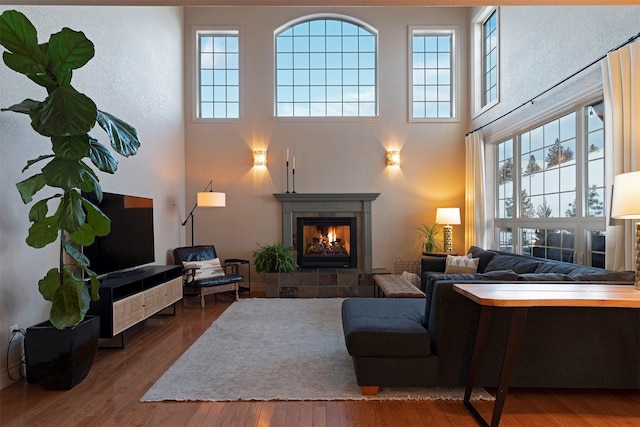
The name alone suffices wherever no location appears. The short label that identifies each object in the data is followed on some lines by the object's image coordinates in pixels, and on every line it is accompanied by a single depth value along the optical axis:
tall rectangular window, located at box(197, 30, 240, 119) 6.34
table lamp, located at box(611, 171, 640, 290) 2.22
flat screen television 3.51
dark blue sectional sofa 2.36
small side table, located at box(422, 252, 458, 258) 5.69
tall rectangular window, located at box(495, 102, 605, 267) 3.60
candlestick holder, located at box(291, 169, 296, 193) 6.25
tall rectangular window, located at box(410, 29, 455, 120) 6.36
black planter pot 2.53
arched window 6.37
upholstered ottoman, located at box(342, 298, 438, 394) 2.39
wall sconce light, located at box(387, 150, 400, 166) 6.24
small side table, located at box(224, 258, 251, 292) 5.67
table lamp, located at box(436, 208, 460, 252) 5.74
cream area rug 2.46
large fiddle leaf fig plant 2.21
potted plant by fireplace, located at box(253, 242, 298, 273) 5.57
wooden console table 1.91
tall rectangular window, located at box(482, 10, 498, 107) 5.53
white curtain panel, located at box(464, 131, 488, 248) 5.60
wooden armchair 4.99
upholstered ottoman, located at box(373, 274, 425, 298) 3.92
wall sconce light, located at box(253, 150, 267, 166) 6.20
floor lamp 5.52
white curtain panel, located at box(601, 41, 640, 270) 2.86
